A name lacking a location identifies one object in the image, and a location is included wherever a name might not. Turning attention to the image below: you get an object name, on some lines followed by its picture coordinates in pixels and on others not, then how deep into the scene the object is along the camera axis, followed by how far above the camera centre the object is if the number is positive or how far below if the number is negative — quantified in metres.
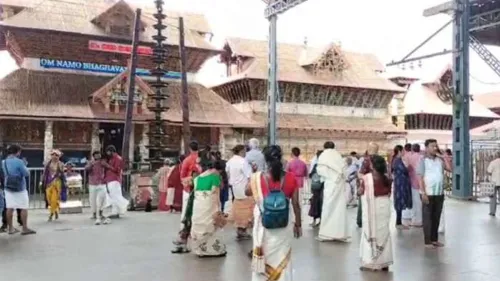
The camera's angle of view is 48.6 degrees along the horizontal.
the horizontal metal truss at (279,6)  18.95 +5.35
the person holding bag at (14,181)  9.48 -0.40
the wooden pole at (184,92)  15.62 +1.90
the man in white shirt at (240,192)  8.94 -0.54
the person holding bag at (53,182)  12.18 -0.54
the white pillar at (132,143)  22.91 +0.62
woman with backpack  5.05 -0.58
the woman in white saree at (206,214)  7.54 -0.76
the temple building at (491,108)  33.22 +4.32
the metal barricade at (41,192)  16.03 -1.12
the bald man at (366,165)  8.02 -0.09
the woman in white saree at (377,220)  6.73 -0.74
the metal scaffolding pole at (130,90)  14.64 +1.81
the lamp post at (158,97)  14.66 +1.61
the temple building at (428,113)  36.00 +3.04
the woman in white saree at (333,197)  9.05 -0.64
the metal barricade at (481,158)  18.25 +0.05
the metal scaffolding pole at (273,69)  19.19 +3.11
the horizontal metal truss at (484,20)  17.19 +4.43
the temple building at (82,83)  20.80 +2.97
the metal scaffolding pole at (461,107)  17.17 +1.64
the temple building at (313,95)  28.73 +3.56
